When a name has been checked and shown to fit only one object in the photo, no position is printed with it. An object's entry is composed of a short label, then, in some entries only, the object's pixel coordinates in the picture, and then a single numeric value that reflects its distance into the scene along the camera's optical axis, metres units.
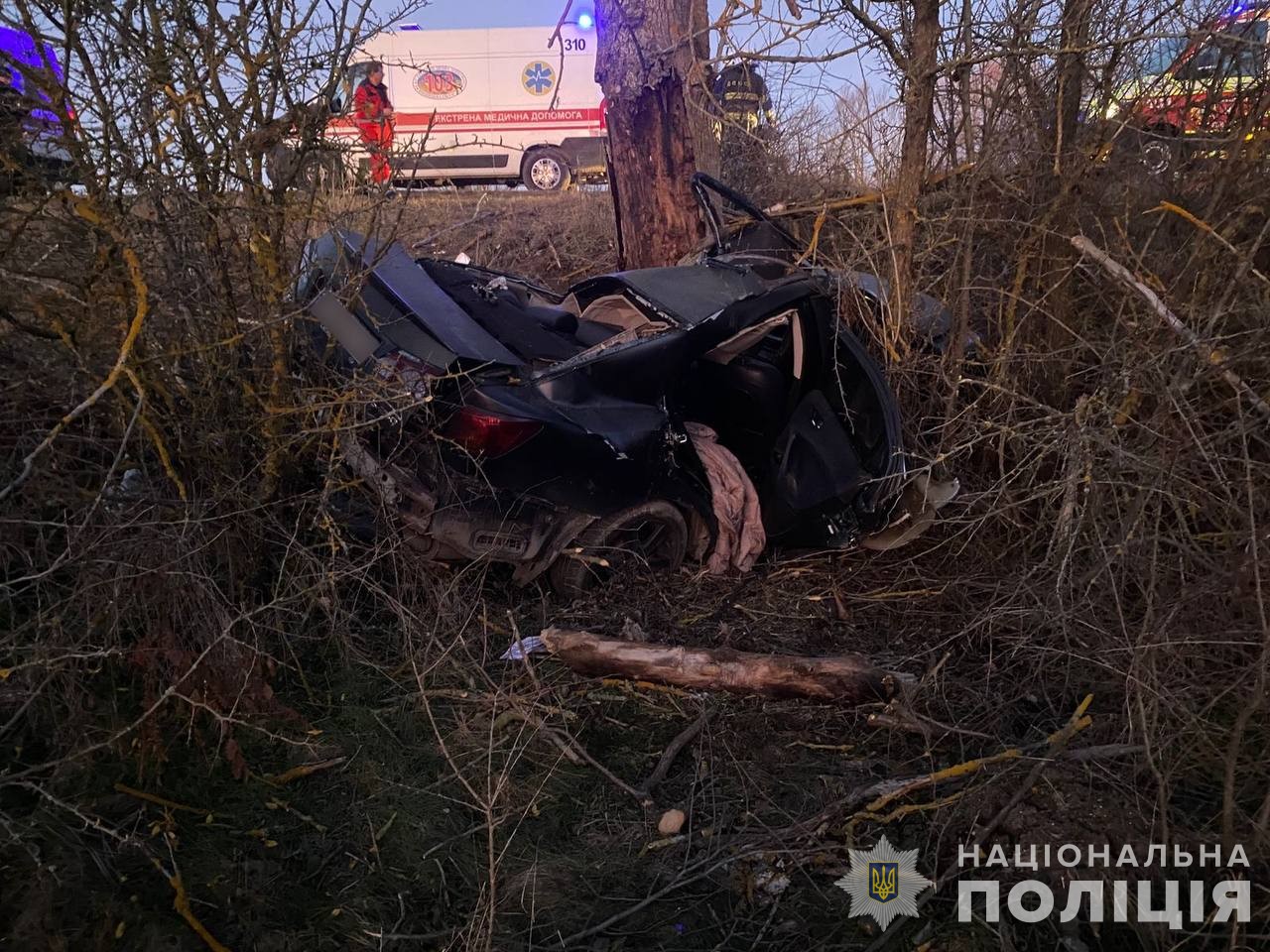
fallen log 3.08
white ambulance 14.08
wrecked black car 3.34
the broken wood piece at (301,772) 2.66
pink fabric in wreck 4.05
